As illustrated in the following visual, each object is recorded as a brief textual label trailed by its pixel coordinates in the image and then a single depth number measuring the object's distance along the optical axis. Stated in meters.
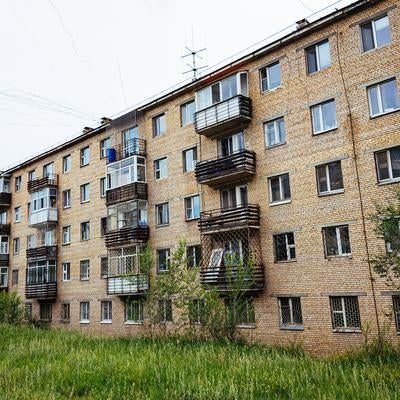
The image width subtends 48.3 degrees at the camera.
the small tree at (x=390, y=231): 12.81
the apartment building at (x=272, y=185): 17.55
